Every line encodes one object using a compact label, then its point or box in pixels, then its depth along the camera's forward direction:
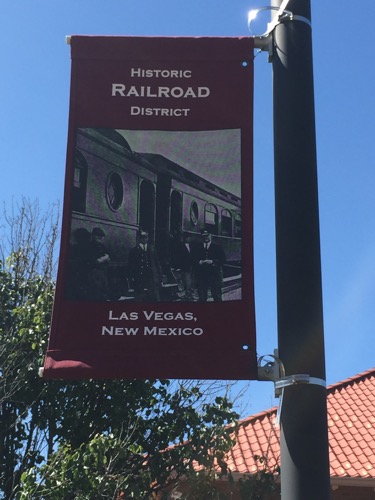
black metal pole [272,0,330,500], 3.17
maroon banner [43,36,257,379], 3.68
